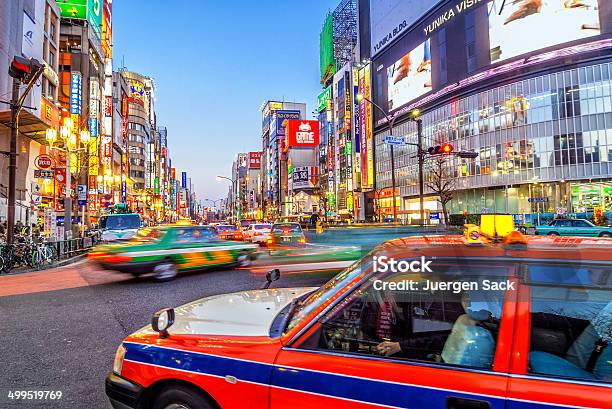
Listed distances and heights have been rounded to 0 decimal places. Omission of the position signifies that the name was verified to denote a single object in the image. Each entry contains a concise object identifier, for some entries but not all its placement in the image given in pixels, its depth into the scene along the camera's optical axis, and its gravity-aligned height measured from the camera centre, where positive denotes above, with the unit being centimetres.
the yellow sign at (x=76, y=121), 4150 +1103
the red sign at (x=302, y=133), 12262 +2690
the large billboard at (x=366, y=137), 7600 +1563
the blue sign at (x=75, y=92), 4409 +1495
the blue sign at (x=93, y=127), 4866 +1216
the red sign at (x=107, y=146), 5510 +1103
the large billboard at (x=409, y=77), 6562 +2466
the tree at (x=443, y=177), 5442 +562
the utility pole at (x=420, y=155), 2160 +334
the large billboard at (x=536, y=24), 4450 +2263
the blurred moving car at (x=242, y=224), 3305 -33
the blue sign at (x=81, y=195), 2662 +200
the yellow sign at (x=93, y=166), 4669 +689
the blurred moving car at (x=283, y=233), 1513 -59
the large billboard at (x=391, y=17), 6888 +3726
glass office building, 4375 +846
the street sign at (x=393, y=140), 1920 +378
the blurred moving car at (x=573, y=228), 2235 -98
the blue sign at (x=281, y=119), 14625 +3774
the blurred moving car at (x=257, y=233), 2423 -81
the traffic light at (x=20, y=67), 1562 +637
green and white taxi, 1095 -88
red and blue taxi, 192 -73
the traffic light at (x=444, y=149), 1828 +311
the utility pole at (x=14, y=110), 1578 +538
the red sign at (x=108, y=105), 5860 +1787
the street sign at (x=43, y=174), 2044 +268
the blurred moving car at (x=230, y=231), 2720 -80
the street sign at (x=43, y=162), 2044 +331
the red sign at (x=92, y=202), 3978 +227
